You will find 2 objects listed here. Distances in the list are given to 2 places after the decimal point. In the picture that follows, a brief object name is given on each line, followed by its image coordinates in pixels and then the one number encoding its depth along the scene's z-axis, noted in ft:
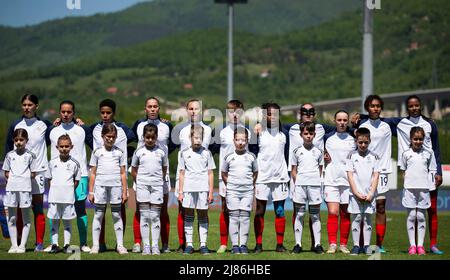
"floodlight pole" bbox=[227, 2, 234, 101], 110.32
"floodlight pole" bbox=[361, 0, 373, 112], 66.95
